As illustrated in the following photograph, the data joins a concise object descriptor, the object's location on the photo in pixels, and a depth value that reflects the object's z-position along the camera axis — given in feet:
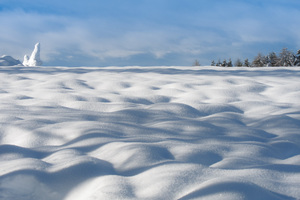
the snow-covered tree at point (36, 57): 186.41
